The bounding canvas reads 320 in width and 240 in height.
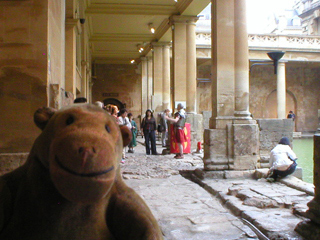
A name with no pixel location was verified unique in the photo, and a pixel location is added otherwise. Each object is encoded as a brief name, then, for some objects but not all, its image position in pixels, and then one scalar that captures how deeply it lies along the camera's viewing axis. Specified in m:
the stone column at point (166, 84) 15.30
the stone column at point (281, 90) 20.92
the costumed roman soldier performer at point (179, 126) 9.57
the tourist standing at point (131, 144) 10.92
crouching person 5.85
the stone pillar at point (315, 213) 3.16
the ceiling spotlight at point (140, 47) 17.59
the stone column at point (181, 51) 11.78
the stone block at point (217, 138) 6.51
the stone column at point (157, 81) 15.70
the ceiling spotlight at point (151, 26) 13.85
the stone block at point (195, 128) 10.95
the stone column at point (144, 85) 19.66
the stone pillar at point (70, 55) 7.79
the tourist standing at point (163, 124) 11.96
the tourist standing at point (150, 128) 10.36
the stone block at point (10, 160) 3.63
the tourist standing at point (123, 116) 8.61
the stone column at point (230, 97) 6.47
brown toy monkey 1.35
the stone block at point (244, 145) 6.45
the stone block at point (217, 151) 6.50
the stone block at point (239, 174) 6.28
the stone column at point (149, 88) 18.42
